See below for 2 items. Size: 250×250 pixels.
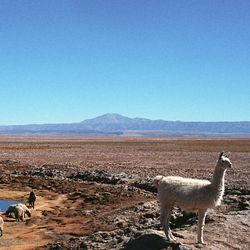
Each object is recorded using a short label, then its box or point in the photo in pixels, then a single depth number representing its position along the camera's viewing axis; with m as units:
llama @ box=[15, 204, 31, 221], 21.09
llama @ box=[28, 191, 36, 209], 24.53
